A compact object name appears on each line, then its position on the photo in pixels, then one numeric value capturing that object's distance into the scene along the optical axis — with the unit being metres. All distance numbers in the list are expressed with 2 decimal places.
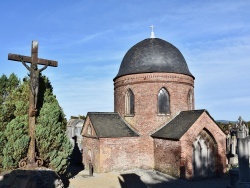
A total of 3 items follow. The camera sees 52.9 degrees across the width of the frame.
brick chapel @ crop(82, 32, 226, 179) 18.09
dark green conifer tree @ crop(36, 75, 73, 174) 13.50
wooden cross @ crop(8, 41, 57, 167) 12.33
